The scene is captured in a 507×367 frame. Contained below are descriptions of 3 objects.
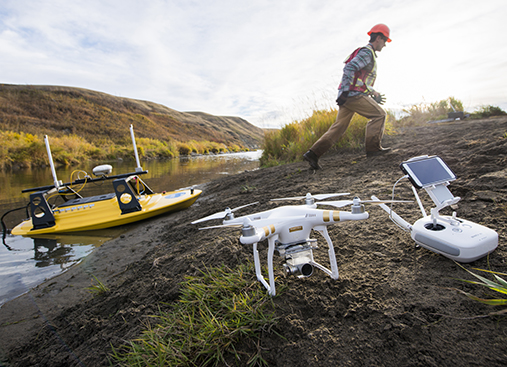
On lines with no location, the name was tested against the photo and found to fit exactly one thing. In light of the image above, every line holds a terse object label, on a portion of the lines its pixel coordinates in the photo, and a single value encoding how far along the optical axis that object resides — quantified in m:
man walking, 4.49
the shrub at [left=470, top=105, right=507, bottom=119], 8.54
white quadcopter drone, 1.35
